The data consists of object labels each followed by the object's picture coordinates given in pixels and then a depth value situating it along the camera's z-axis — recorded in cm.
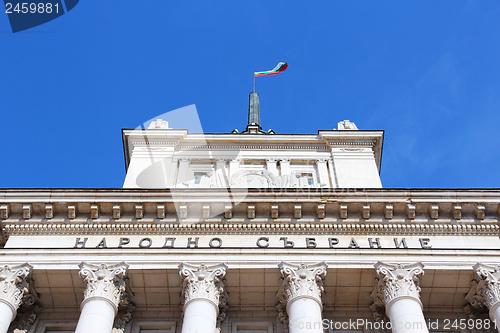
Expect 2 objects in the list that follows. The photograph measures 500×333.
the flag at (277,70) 4340
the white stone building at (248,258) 2167
